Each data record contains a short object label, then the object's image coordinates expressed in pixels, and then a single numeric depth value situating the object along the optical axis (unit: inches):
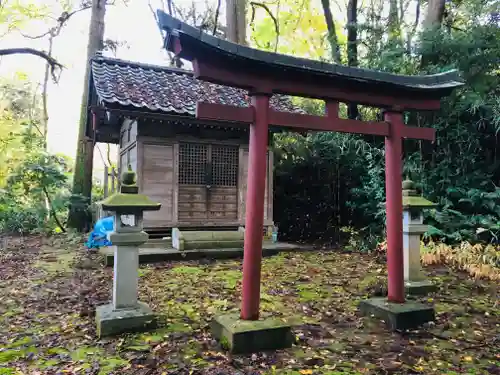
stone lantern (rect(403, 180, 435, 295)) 237.5
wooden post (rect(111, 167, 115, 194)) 496.7
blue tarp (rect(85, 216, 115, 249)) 366.6
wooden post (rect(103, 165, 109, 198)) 513.9
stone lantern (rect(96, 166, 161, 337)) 167.5
